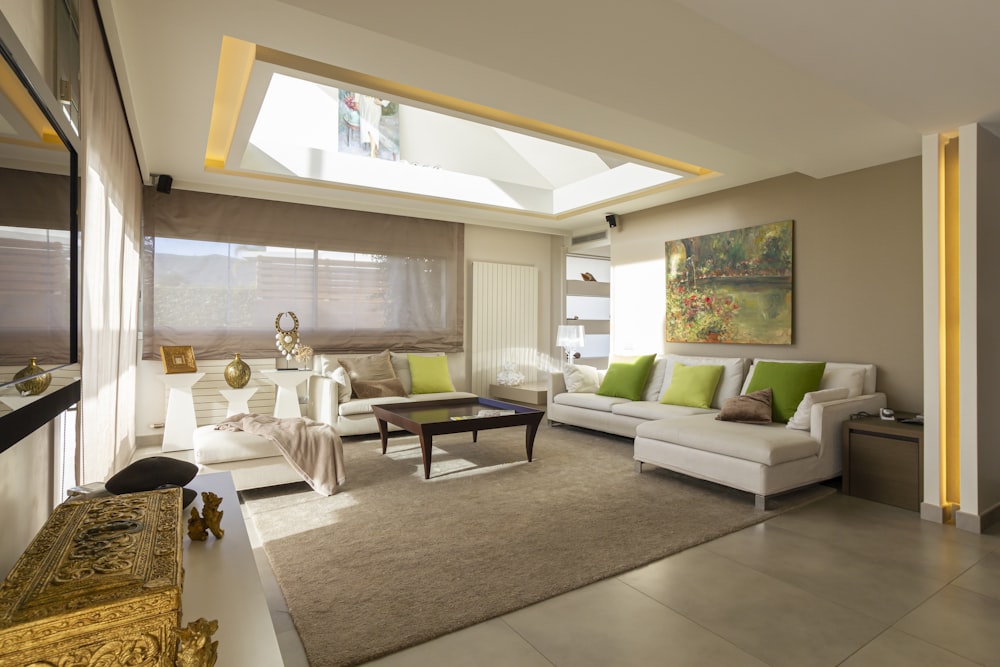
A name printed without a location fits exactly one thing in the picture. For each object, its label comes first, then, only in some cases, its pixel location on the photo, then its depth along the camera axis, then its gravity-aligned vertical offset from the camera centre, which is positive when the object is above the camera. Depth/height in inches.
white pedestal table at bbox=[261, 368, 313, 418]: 221.8 -23.5
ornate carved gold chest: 32.2 -16.8
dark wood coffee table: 163.9 -27.4
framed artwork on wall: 203.2 +19.2
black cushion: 71.7 -19.5
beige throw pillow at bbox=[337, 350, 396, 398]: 238.2 -15.1
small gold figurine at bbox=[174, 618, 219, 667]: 37.4 -21.5
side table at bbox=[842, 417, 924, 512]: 140.9 -33.4
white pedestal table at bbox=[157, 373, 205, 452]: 200.7 -30.7
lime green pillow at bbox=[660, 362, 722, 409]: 199.8 -19.0
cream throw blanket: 148.6 -31.0
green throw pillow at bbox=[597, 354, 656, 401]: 222.2 -17.9
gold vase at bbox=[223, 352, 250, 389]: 217.3 -15.8
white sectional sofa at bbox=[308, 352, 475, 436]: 217.9 -27.8
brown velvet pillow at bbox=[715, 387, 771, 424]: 167.8 -22.6
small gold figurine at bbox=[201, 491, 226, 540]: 69.6 -23.0
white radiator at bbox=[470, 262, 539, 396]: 296.4 +7.8
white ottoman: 143.3 -32.8
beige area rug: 88.0 -43.8
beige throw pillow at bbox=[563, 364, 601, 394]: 240.7 -19.5
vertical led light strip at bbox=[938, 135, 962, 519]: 134.7 -3.8
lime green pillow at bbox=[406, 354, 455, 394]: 252.8 -18.9
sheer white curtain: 95.9 +16.5
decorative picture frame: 206.4 -9.5
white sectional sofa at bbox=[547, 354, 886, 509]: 140.9 -29.3
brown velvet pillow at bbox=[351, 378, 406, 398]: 233.9 -23.3
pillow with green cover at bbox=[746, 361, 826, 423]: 173.6 -15.7
